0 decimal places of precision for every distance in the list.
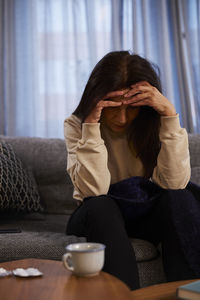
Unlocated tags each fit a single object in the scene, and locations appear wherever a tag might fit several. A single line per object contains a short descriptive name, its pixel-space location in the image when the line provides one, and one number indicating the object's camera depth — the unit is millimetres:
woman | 1401
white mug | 836
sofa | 1491
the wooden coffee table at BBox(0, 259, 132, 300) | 752
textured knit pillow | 1909
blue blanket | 1302
